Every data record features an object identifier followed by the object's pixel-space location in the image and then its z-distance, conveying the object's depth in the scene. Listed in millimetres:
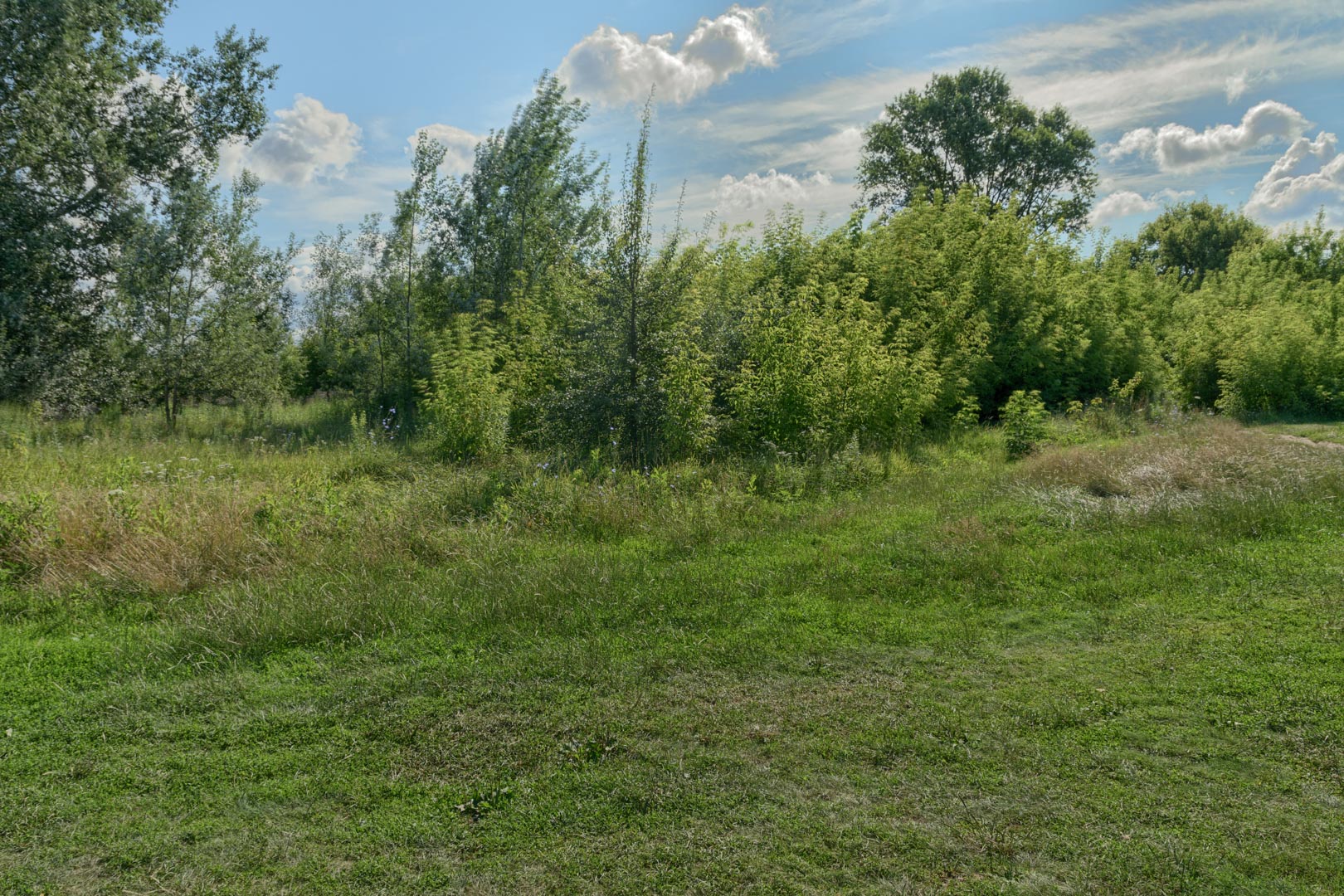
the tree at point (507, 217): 19859
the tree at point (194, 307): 15641
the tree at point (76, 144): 13867
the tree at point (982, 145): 33719
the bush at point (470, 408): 11820
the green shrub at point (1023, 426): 12289
